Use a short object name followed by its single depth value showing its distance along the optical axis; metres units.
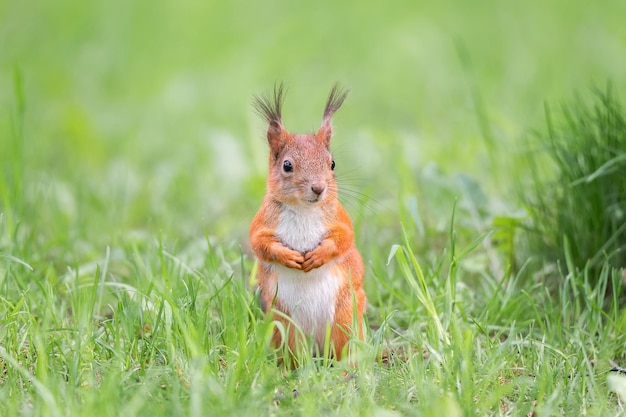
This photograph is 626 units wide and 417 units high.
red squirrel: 7.02
